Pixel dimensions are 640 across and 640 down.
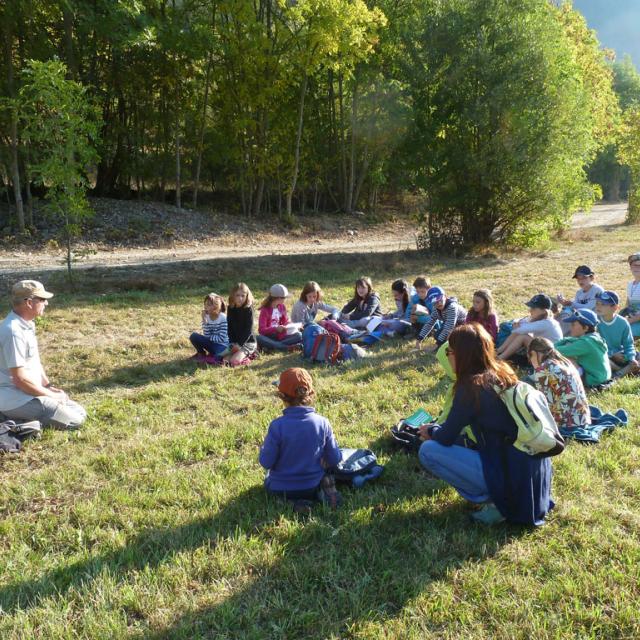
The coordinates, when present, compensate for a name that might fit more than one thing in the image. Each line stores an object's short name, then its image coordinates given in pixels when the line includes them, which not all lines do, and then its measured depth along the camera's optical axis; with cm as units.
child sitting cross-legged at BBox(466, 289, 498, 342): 731
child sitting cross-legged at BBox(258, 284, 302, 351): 838
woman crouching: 333
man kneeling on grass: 522
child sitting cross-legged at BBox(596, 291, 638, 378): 664
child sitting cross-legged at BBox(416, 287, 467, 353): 811
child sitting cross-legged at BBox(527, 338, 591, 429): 475
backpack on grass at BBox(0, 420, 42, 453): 486
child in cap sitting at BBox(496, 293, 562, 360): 664
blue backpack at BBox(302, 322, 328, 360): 777
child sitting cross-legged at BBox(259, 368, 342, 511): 388
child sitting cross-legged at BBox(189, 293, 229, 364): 777
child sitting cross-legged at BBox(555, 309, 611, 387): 595
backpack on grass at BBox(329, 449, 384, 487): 418
